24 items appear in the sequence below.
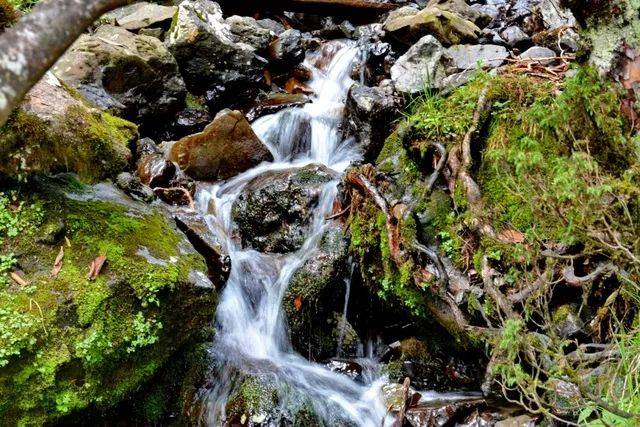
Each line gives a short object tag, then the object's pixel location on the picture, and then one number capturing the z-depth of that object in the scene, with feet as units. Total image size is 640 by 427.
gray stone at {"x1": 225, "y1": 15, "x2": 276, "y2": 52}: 30.76
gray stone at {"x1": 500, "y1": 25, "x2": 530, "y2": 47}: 28.63
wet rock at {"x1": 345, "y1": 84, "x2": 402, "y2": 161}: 22.17
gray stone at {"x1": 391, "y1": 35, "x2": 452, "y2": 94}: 22.62
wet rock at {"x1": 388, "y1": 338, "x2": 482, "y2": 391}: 14.87
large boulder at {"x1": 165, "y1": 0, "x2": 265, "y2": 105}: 27.78
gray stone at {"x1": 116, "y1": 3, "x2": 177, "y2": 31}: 30.76
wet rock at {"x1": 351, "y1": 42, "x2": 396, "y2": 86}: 29.94
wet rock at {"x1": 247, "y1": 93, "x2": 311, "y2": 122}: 26.91
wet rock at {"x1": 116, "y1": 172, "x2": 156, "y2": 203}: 15.20
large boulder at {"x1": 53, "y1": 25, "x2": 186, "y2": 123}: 22.02
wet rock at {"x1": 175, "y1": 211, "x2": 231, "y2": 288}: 16.26
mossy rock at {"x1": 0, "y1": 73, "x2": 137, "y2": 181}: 10.91
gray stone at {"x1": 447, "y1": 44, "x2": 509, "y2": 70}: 24.48
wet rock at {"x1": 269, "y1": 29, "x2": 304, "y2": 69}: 31.14
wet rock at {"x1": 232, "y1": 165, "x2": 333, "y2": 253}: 19.17
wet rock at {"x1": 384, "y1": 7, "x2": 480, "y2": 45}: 29.30
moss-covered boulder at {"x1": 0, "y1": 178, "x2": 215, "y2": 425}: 10.46
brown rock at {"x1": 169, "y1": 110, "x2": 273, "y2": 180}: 22.31
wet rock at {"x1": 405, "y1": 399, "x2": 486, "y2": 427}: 13.14
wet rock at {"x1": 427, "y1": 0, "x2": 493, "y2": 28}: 33.50
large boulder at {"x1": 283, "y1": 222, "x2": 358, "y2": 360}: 16.89
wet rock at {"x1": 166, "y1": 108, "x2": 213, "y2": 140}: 25.66
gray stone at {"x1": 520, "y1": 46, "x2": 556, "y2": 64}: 22.04
